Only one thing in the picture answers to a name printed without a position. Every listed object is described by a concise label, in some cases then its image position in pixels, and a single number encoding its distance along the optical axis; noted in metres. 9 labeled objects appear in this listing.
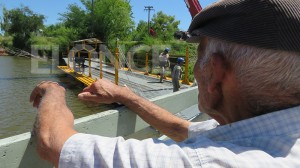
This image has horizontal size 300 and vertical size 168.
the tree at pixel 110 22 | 24.54
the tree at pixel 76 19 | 25.38
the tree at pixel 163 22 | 40.23
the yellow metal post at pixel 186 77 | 7.71
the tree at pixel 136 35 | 23.90
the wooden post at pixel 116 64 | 6.78
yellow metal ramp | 9.29
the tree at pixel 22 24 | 39.06
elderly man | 0.58
